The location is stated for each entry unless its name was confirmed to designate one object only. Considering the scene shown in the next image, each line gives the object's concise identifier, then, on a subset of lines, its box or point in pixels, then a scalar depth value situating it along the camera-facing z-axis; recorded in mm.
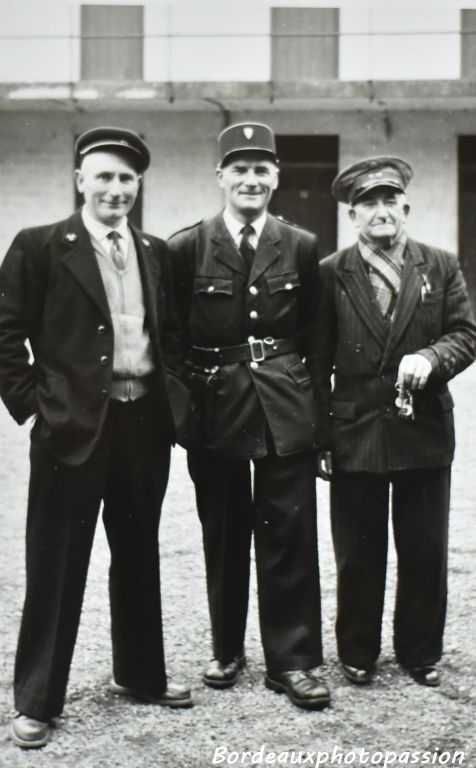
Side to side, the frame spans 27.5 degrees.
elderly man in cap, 3844
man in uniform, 3799
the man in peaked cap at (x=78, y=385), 3379
